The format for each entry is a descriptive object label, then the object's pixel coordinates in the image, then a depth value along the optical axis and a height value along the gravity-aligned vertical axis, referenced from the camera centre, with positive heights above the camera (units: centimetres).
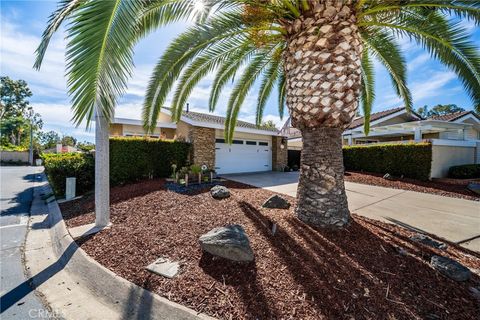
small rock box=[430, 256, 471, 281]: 286 -158
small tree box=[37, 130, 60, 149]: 5268 +264
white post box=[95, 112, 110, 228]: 441 -58
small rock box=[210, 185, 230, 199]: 610 -126
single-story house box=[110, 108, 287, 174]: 1128 +46
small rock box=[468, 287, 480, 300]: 263 -173
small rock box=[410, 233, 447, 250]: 377 -159
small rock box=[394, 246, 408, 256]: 332 -155
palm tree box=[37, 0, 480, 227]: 243 +174
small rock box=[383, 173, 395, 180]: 1107 -125
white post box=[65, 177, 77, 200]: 713 -139
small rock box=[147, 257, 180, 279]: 278 -162
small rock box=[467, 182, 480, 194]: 848 -133
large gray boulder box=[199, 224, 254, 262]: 291 -133
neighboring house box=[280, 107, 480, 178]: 1139 +150
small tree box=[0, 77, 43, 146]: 3500 +613
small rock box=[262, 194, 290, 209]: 504 -126
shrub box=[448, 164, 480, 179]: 1111 -91
